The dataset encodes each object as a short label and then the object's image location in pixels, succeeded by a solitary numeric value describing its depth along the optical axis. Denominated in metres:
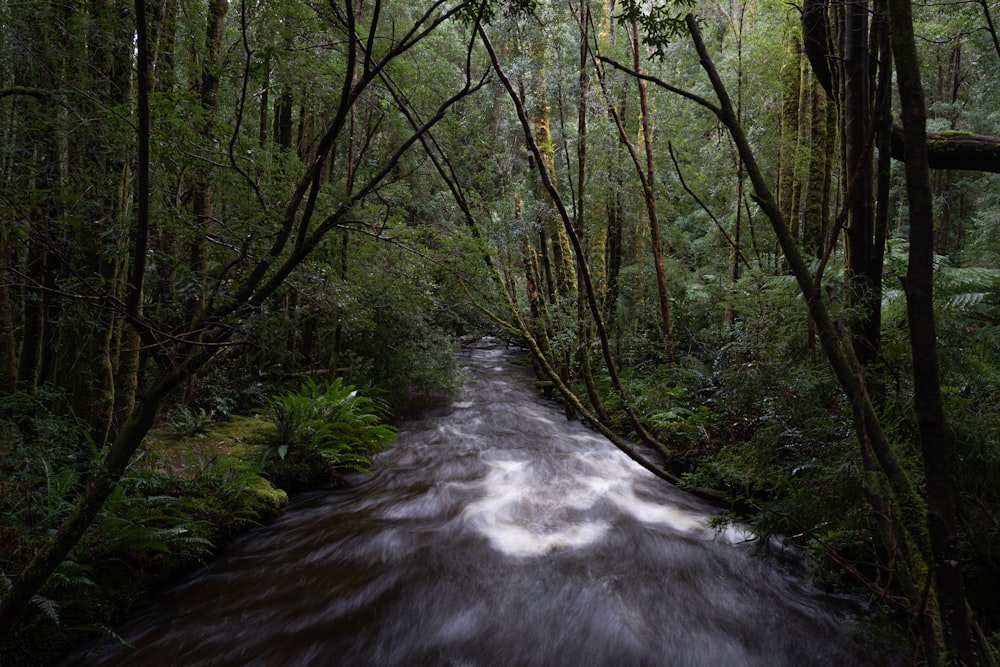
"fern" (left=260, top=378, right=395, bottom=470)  6.09
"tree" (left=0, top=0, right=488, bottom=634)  1.96
